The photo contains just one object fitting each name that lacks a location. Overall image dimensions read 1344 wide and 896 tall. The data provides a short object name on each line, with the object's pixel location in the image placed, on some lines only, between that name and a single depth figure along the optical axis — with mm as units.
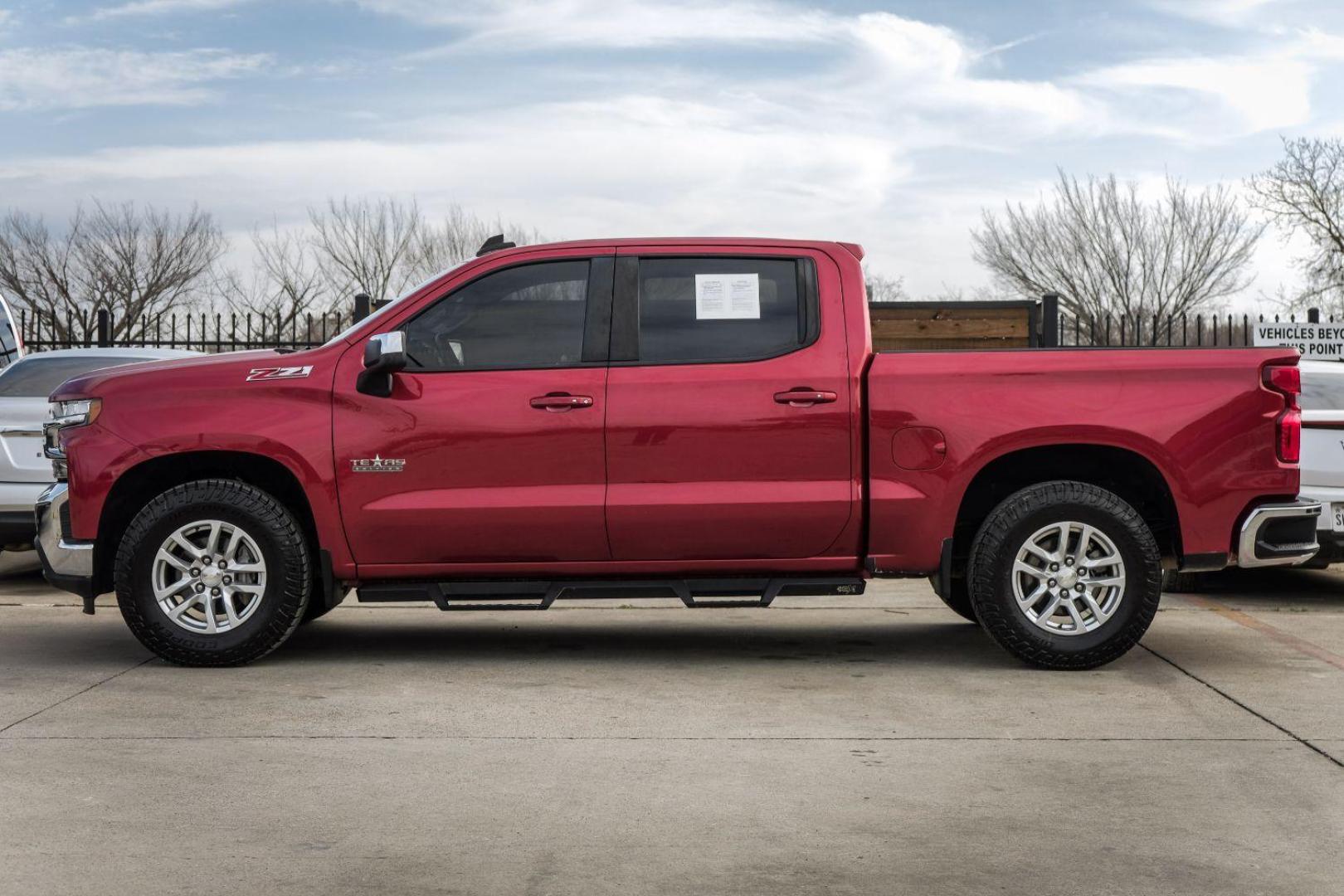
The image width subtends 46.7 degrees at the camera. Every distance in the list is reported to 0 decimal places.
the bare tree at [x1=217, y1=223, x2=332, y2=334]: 33653
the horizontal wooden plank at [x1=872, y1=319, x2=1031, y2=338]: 15602
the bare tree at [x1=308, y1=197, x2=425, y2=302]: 37531
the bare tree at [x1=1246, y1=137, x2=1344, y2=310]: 39844
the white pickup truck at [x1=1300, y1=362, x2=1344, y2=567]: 9117
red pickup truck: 7070
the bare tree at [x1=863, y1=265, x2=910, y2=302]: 43750
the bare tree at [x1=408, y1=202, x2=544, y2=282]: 37719
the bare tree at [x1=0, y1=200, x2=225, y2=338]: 37594
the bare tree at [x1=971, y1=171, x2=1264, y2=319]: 39250
